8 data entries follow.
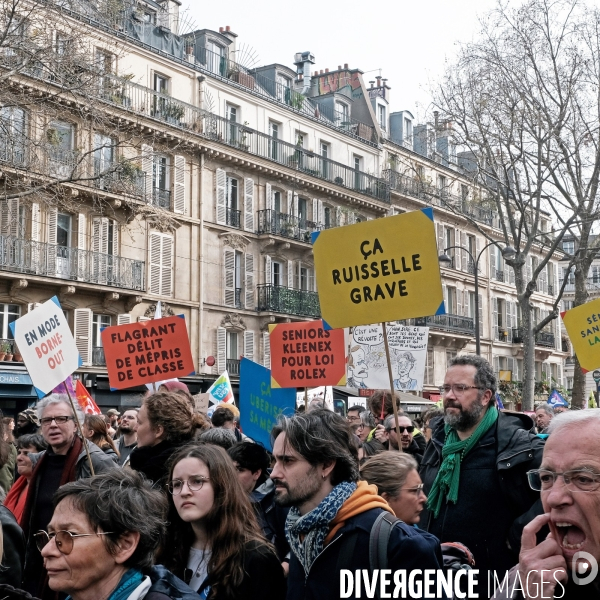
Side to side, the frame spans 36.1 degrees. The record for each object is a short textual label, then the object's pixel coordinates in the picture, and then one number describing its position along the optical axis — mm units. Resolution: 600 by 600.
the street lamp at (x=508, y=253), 24641
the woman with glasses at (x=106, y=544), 3033
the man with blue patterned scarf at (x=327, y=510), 3203
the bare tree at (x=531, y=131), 21625
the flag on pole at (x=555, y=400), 19572
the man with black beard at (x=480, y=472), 4531
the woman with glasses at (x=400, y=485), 4137
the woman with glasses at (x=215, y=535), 3727
